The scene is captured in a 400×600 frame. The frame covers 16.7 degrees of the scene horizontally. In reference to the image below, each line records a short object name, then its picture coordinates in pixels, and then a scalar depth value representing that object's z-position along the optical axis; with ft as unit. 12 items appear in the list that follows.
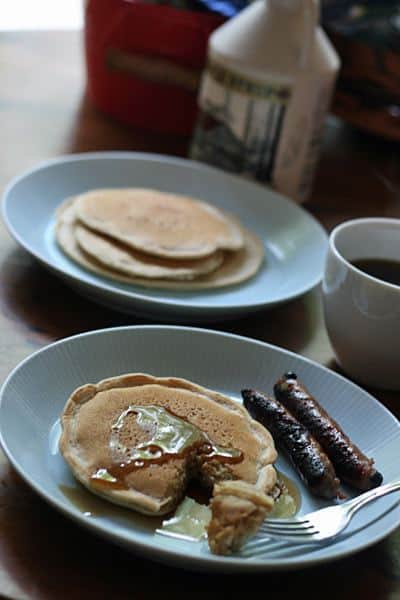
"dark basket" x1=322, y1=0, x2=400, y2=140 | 3.79
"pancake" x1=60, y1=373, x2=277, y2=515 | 2.37
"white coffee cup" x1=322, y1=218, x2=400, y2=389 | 2.76
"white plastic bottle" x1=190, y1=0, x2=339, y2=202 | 3.38
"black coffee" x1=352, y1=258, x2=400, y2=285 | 2.89
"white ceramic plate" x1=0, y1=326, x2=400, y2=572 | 2.30
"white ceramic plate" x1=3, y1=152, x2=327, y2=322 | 2.89
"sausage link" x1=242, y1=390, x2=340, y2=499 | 2.47
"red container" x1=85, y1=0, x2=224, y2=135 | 3.63
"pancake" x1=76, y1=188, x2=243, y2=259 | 3.10
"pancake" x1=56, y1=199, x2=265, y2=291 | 2.98
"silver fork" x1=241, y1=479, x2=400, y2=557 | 2.33
